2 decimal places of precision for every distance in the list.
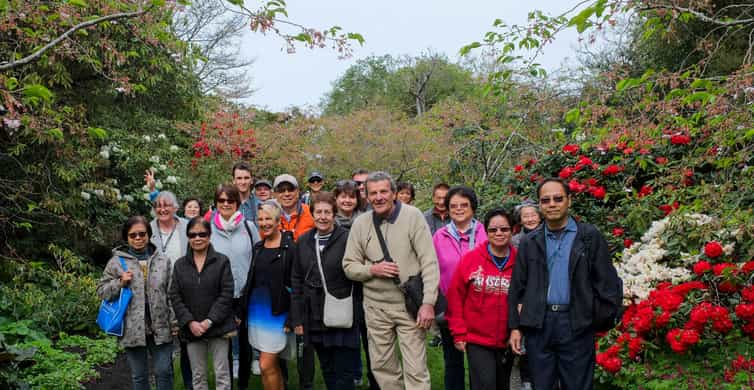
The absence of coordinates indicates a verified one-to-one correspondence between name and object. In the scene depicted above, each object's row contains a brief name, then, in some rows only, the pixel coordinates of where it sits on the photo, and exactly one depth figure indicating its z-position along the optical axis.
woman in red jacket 3.74
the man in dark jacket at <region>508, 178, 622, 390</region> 3.30
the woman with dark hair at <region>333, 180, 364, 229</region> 5.03
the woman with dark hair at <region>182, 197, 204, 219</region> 5.52
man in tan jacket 3.89
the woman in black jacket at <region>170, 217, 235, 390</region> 4.23
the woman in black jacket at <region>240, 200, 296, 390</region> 4.39
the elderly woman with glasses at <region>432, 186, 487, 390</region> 4.30
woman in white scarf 4.82
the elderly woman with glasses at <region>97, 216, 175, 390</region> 4.20
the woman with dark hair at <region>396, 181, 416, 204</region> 6.21
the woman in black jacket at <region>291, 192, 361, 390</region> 4.15
